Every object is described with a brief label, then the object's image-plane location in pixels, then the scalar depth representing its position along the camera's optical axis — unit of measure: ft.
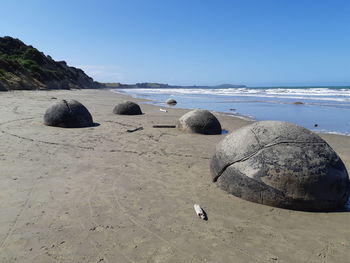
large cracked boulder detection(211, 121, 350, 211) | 13.94
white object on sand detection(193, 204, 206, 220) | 13.34
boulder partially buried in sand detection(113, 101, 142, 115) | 52.54
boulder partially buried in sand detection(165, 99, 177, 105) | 90.97
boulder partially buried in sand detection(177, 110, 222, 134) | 35.50
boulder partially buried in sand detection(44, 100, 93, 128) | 35.04
